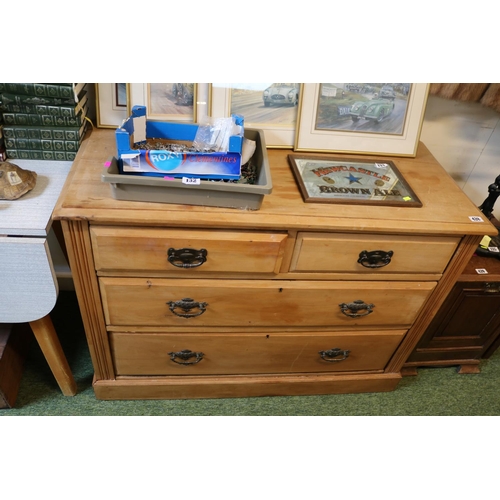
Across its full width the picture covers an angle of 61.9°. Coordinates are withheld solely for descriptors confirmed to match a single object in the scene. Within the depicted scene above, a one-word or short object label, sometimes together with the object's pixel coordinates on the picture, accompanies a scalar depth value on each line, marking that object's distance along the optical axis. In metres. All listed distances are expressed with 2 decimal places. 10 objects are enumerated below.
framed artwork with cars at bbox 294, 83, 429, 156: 1.36
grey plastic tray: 1.06
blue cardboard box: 1.07
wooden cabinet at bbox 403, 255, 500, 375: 1.55
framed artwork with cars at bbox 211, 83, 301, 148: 1.34
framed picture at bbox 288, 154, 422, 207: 1.21
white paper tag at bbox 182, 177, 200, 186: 1.07
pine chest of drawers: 1.12
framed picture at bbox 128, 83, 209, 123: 1.31
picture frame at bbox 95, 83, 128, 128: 1.32
